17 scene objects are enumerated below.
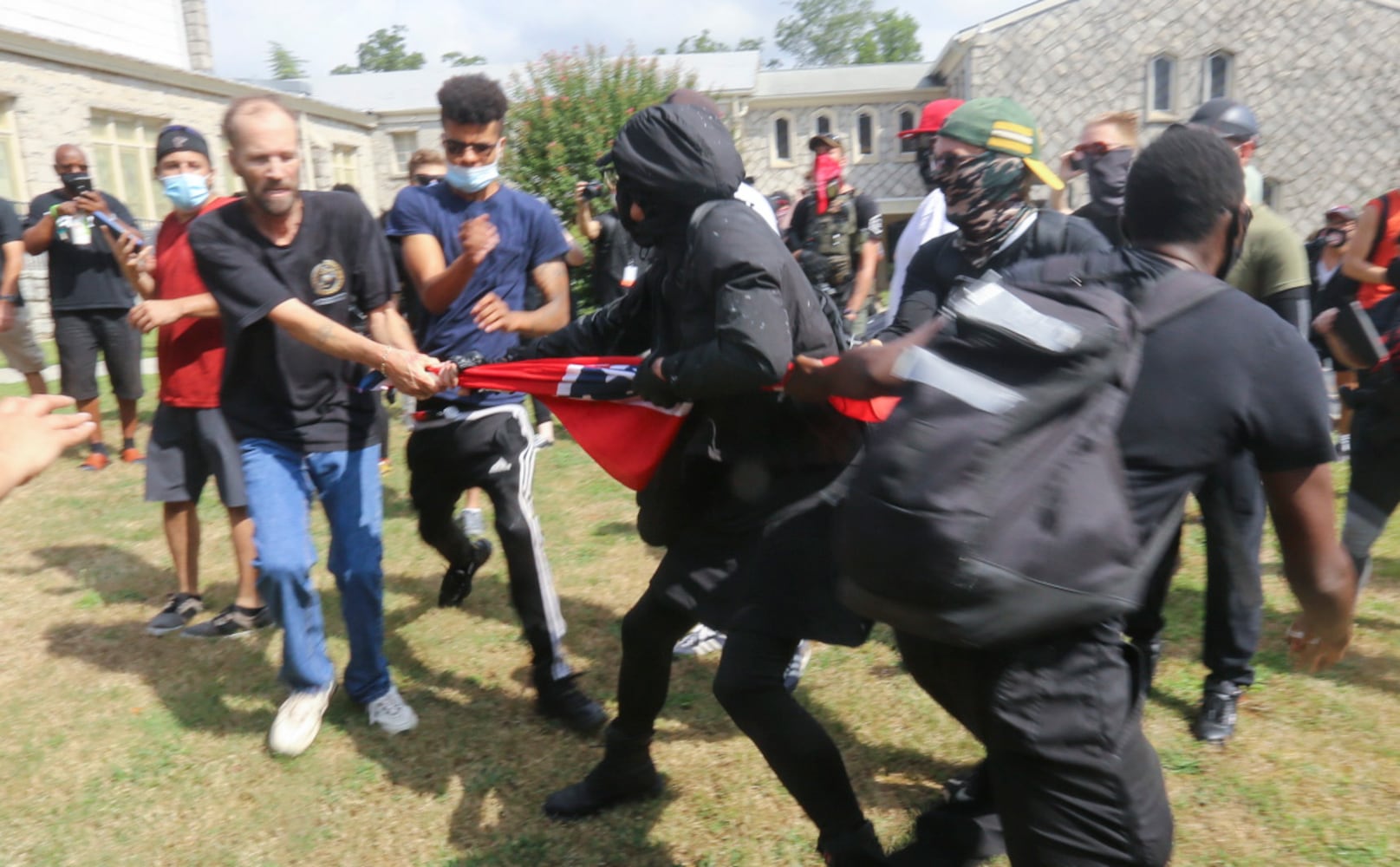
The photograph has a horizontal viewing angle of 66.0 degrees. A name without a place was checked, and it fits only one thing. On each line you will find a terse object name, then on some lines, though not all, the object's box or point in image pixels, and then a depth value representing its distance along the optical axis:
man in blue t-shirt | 4.21
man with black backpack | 1.85
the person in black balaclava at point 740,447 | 2.73
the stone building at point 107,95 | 19.52
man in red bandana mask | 7.92
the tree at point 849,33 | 83.94
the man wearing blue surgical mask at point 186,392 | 5.18
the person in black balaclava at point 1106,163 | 4.77
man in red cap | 4.83
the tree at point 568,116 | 18.06
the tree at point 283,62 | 90.06
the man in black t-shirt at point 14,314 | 8.06
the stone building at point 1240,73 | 30.67
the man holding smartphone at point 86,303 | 8.44
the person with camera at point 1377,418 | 3.95
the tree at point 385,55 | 98.50
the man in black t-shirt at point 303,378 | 3.79
